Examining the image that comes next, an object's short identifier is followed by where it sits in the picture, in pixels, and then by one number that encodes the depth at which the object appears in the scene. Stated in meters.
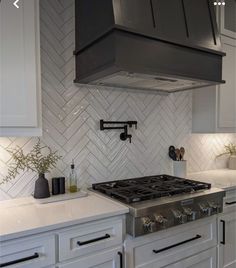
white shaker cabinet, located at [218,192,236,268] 1.95
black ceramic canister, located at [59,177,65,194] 1.79
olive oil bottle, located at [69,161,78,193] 1.84
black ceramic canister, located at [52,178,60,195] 1.76
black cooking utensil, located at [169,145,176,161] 2.40
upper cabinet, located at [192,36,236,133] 2.38
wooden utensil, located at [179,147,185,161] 2.41
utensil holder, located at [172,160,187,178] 2.35
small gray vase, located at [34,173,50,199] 1.66
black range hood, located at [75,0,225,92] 1.46
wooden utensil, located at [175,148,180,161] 2.39
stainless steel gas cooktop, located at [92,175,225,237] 1.46
